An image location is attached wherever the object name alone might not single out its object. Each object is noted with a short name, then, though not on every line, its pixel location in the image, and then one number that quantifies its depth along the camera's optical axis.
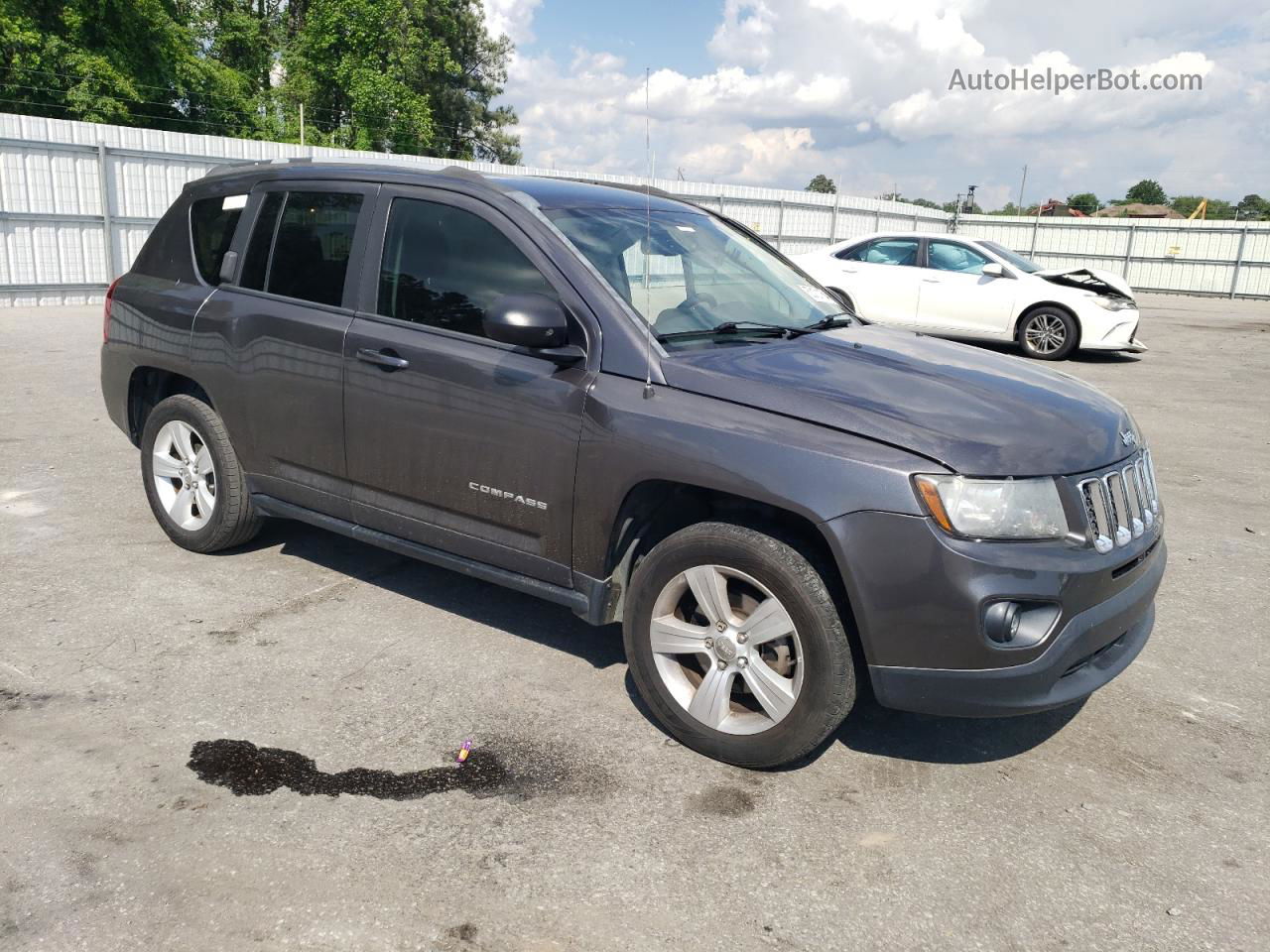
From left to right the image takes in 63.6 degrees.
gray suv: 2.95
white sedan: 13.19
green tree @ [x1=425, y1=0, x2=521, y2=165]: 49.50
